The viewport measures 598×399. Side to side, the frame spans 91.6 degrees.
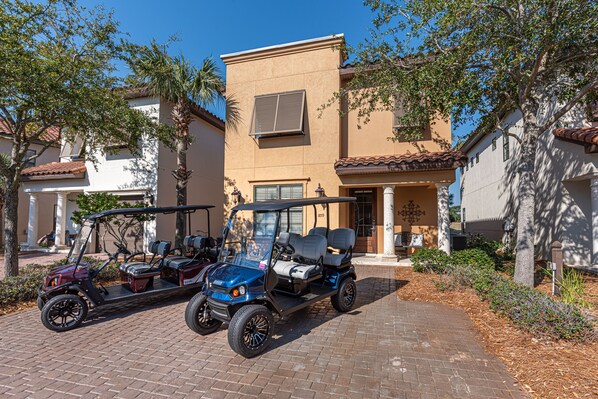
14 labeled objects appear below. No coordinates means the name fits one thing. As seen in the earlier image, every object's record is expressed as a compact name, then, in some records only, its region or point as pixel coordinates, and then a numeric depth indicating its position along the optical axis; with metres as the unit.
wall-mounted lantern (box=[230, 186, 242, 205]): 11.41
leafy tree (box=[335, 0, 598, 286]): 5.24
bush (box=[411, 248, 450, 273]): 8.19
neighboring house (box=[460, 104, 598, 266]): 8.02
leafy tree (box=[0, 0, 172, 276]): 5.57
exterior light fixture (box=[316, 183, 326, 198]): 10.39
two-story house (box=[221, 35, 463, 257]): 10.36
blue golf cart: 3.79
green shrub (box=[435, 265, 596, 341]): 3.86
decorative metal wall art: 11.10
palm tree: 9.72
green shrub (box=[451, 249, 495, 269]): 7.76
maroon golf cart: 4.63
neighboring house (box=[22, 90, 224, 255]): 11.82
